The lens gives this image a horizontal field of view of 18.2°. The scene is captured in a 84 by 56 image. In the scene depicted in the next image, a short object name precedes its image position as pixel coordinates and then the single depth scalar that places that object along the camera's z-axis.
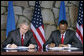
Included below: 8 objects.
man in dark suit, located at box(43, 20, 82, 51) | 4.51
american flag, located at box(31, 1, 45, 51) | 6.09
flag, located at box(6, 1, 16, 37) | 6.14
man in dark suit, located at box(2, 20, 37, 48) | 4.43
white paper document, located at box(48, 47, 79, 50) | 3.80
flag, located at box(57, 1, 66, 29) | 6.30
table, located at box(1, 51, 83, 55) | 3.29
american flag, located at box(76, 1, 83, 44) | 6.14
